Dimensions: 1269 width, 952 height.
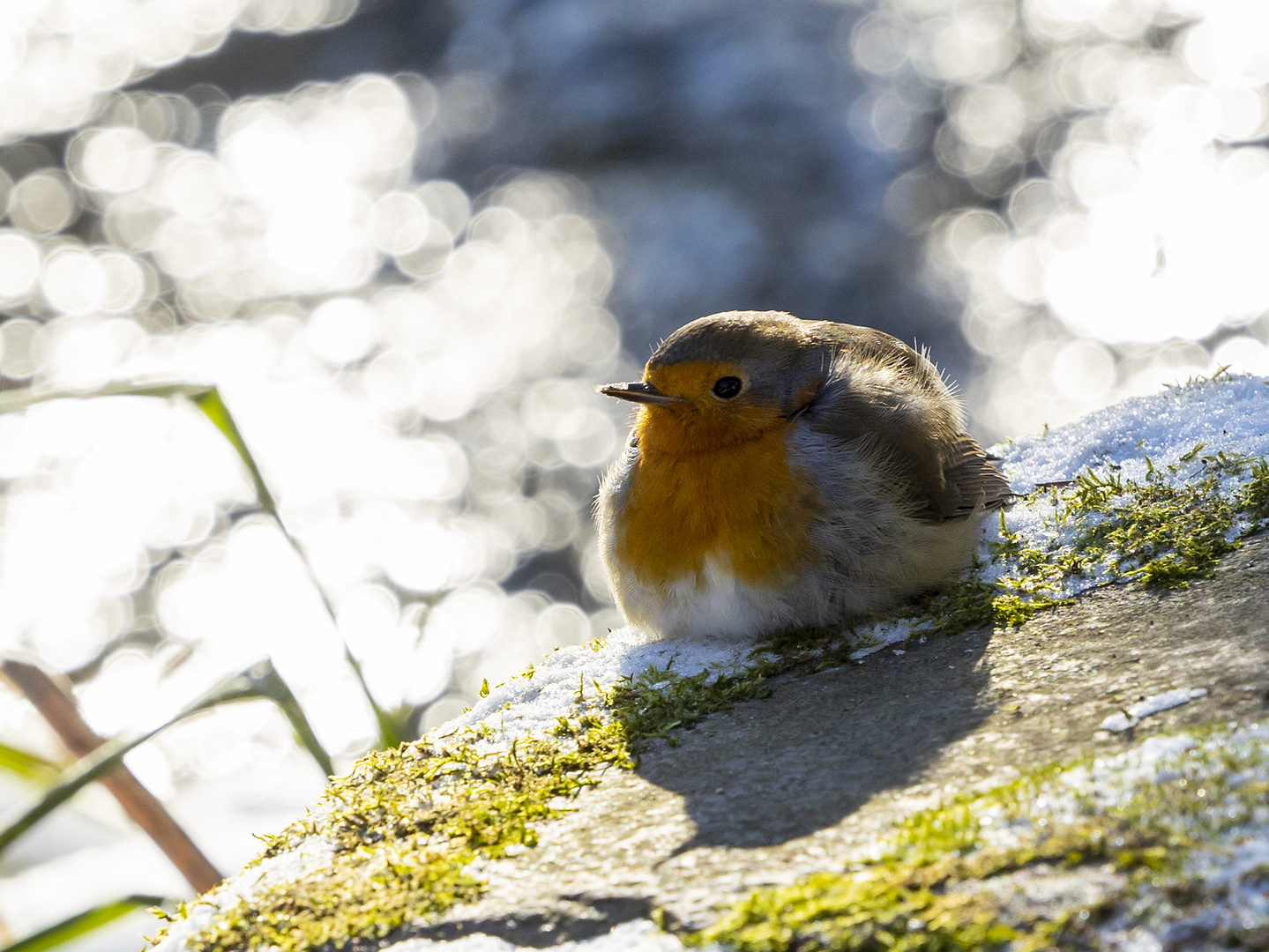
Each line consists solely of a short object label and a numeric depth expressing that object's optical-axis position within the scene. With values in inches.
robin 223.5
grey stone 139.0
